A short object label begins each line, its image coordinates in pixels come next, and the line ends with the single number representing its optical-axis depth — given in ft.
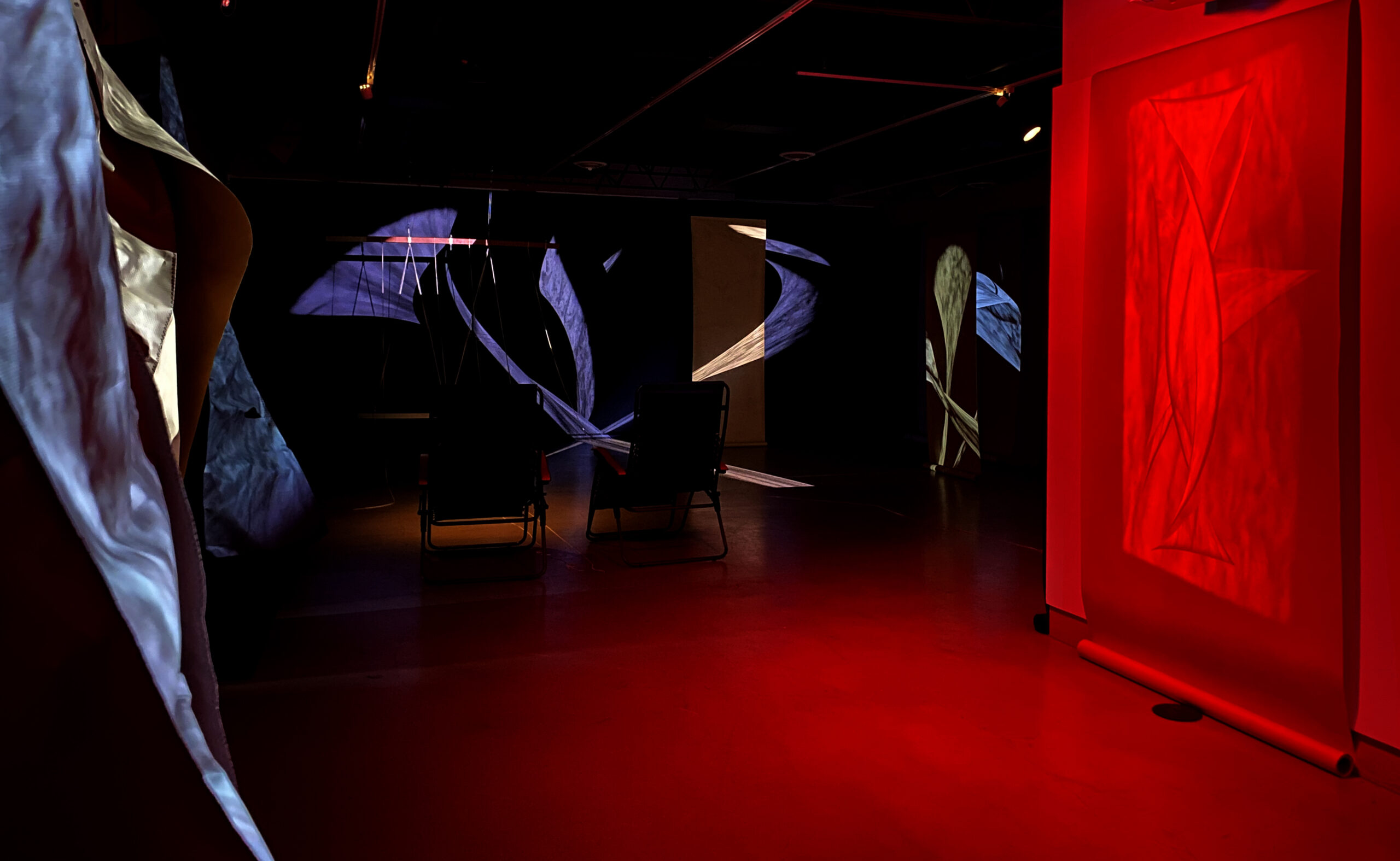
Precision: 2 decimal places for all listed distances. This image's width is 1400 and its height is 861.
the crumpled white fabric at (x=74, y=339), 1.85
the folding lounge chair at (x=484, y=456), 15.87
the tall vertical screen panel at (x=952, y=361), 27.96
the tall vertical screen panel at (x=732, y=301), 34.99
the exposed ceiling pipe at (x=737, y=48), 17.99
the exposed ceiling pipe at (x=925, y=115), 23.08
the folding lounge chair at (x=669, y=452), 17.22
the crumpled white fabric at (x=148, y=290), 2.82
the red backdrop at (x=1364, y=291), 8.38
